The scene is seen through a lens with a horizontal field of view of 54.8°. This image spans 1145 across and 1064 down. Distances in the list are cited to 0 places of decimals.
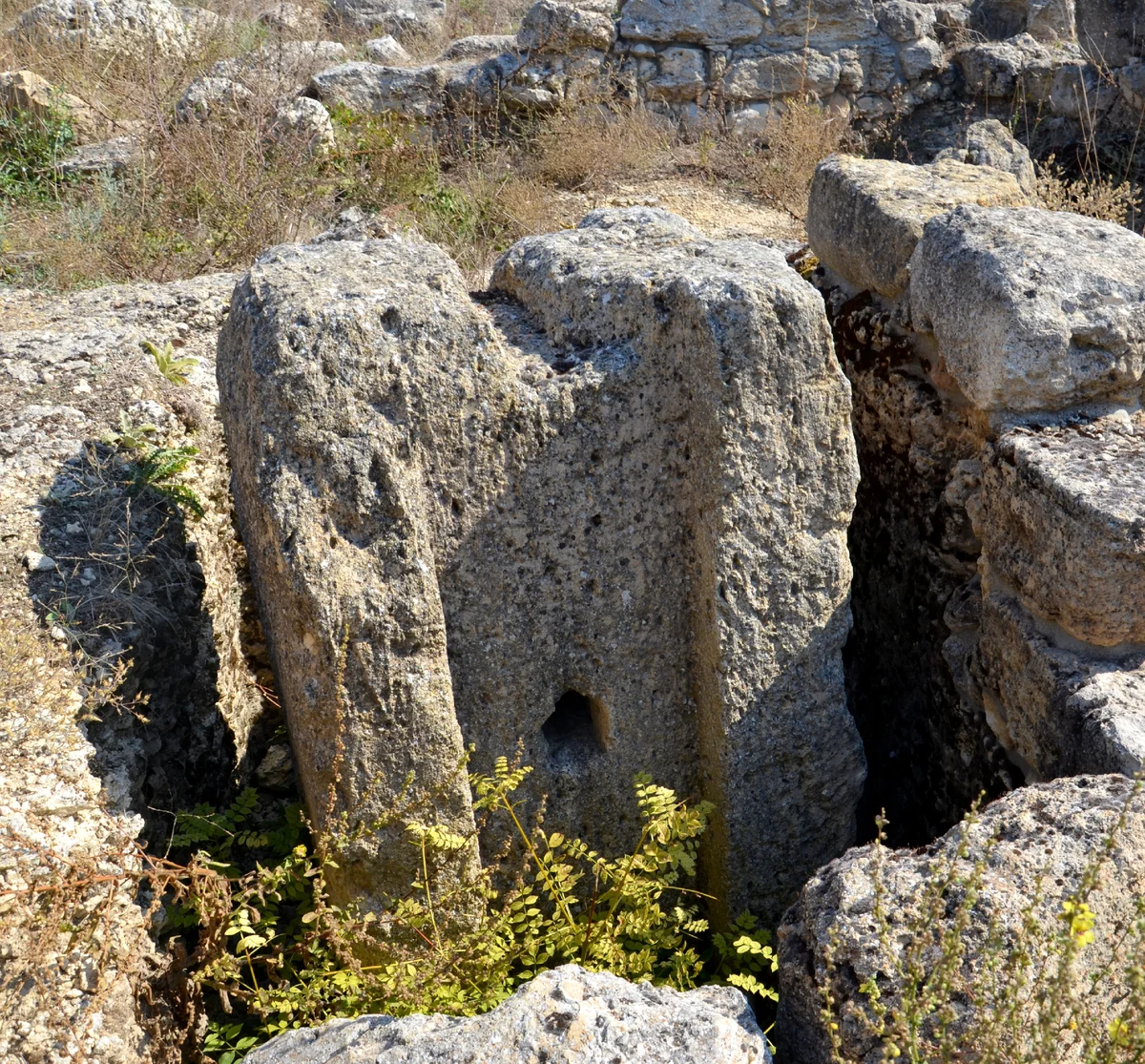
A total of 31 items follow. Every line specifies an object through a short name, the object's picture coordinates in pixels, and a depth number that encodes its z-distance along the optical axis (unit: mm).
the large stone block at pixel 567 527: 2129
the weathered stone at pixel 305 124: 6148
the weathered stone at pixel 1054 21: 8766
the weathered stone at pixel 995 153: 4258
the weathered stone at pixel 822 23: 8516
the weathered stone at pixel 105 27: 7719
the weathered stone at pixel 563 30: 8141
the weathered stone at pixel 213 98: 6212
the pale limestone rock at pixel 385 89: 7734
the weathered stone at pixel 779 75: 8414
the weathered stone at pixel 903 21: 8648
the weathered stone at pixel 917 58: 8688
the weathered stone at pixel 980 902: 1708
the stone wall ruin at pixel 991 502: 2285
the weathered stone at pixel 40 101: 6500
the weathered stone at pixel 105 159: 5965
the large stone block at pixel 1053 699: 2145
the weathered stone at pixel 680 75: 8383
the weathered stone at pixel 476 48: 8500
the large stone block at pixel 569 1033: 1639
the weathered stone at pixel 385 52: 9195
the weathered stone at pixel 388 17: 10547
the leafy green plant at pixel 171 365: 3383
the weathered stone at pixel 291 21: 9273
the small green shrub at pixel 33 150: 5980
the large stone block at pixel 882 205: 3000
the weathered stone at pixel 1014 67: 8352
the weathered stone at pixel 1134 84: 7883
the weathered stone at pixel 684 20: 8367
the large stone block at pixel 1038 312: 2479
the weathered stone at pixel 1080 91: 8125
